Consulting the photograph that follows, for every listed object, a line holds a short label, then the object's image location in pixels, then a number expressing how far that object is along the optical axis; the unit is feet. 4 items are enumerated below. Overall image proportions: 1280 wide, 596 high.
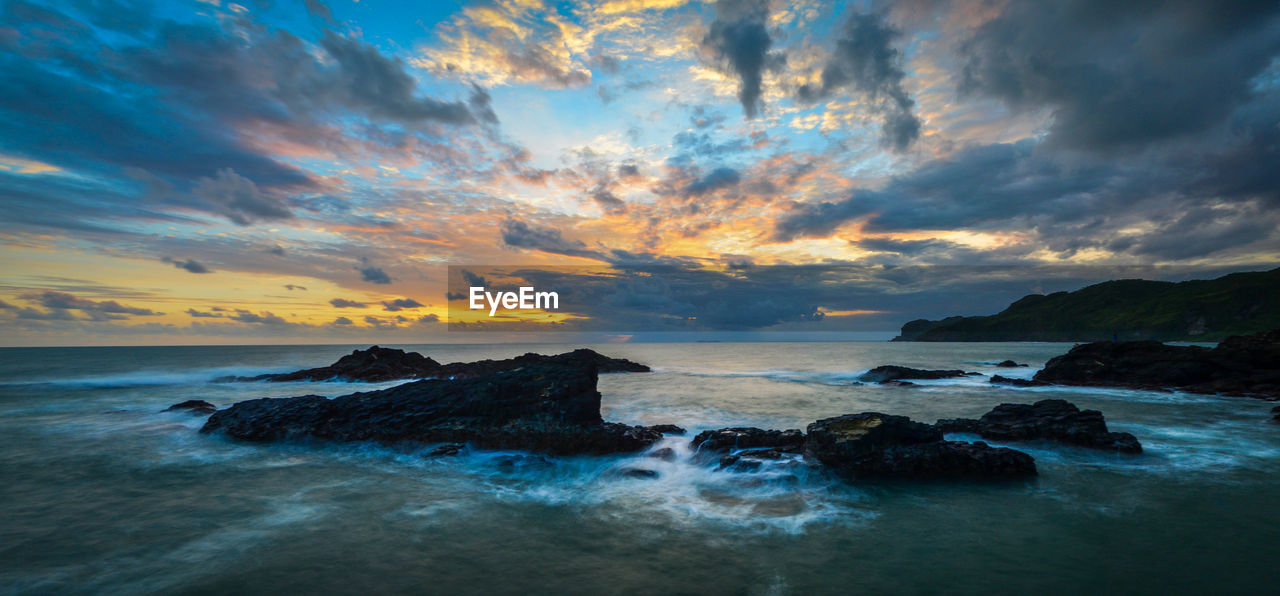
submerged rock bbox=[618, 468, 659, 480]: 46.75
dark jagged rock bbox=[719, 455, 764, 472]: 46.09
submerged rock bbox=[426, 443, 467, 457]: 53.77
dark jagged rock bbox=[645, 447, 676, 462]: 51.74
